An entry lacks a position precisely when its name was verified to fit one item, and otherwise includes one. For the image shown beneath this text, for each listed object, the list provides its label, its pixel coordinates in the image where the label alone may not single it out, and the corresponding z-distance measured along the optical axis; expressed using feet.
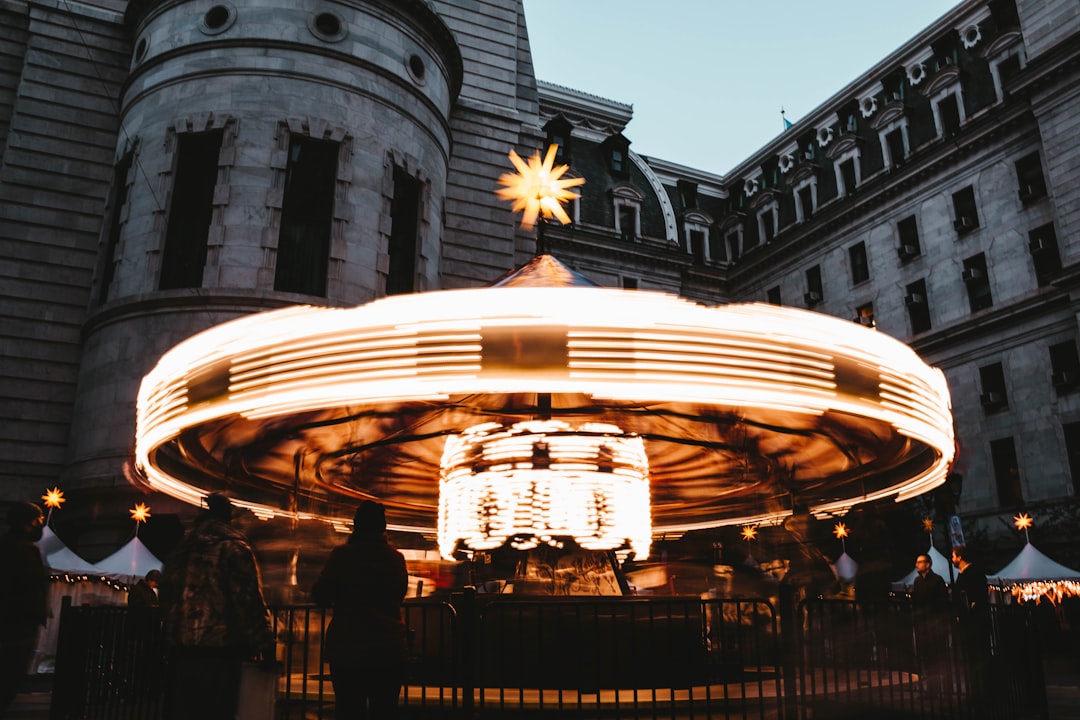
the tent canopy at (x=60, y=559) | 47.14
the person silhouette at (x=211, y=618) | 18.26
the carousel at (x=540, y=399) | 21.79
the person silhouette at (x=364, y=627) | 17.60
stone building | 58.70
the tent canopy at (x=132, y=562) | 47.63
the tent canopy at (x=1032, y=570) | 62.59
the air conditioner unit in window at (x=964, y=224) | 107.04
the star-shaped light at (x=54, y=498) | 51.37
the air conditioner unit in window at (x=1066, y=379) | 91.25
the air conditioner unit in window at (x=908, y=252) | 114.83
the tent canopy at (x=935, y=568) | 69.26
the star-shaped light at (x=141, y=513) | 49.90
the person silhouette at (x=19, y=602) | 20.89
